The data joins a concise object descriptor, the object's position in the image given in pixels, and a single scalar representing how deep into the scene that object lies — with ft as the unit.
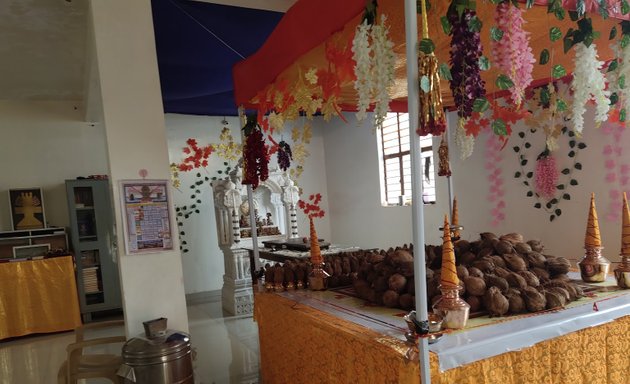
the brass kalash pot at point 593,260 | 7.77
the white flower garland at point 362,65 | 5.50
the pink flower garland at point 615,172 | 11.61
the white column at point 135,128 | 8.93
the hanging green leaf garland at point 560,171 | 12.85
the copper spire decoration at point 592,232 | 7.85
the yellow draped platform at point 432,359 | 5.26
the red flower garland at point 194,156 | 23.44
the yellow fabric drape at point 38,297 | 16.65
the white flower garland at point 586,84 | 5.65
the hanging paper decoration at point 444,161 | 11.94
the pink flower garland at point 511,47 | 5.15
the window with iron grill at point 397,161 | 20.01
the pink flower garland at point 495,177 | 15.42
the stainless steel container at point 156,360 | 8.02
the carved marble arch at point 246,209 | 19.99
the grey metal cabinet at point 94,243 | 18.85
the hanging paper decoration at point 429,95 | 4.55
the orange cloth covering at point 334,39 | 6.26
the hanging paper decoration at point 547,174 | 13.37
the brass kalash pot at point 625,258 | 7.14
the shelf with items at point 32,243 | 17.92
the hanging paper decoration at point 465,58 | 4.76
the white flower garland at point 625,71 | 6.47
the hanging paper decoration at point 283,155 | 10.16
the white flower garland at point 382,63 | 5.45
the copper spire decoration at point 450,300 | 5.58
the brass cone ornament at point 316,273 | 8.98
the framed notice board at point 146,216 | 9.06
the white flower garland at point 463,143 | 8.50
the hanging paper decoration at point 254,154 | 10.29
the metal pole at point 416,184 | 4.66
